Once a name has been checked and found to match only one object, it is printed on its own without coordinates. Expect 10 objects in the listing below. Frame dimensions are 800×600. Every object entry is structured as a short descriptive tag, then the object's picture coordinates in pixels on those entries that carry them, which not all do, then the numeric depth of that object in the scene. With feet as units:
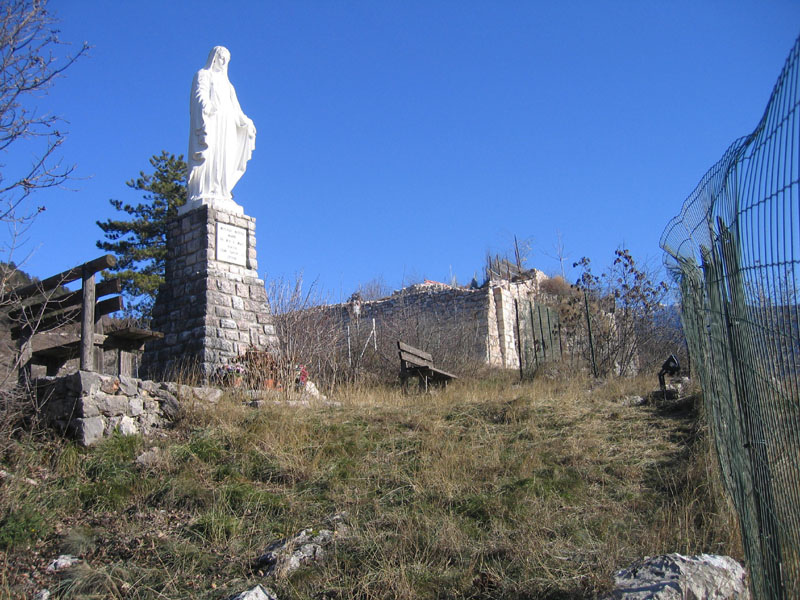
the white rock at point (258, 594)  13.55
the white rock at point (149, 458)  20.95
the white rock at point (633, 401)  28.66
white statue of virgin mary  38.83
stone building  55.26
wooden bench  37.50
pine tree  72.90
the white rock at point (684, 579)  11.53
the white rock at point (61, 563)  15.43
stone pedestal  34.27
